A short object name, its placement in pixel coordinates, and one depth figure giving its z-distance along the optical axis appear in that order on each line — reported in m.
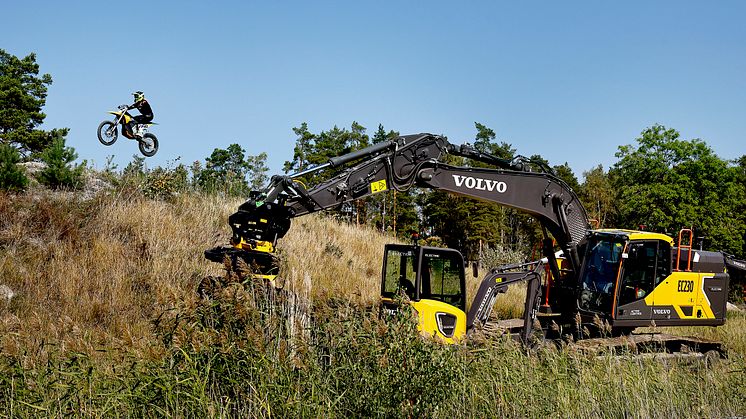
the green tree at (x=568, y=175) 56.19
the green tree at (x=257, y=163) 57.67
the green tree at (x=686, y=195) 42.25
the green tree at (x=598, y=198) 53.36
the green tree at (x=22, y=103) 35.53
